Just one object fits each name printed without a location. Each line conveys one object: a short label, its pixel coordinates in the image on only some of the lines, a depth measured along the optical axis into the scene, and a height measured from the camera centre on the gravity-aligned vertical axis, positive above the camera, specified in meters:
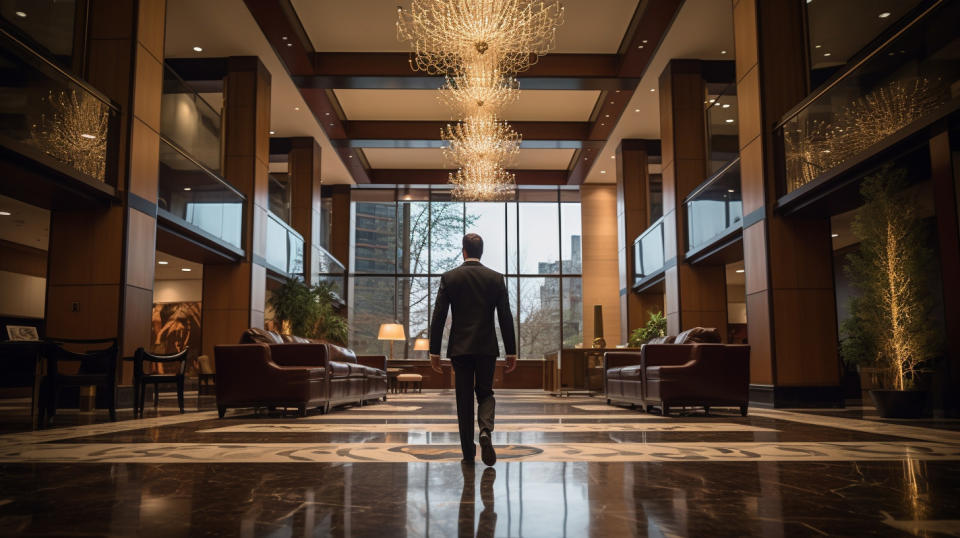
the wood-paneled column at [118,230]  7.89 +1.38
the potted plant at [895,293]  6.68 +0.51
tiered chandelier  8.67 +3.90
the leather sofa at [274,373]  7.00 -0.24
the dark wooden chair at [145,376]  7.39 -0.29
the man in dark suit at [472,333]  3.49 +0.08
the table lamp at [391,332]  14.59 +0.35
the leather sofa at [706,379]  7.10 -0.32
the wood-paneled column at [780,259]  8.28 +1.08
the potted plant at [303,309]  13.89 +0.81
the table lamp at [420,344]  17.94 +0.12
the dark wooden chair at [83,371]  6.30 -0.20
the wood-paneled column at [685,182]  12.59 +3.02
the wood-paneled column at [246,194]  12.01 +2.67
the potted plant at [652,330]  13.87 +0.35
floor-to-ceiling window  21.17 +2.87
